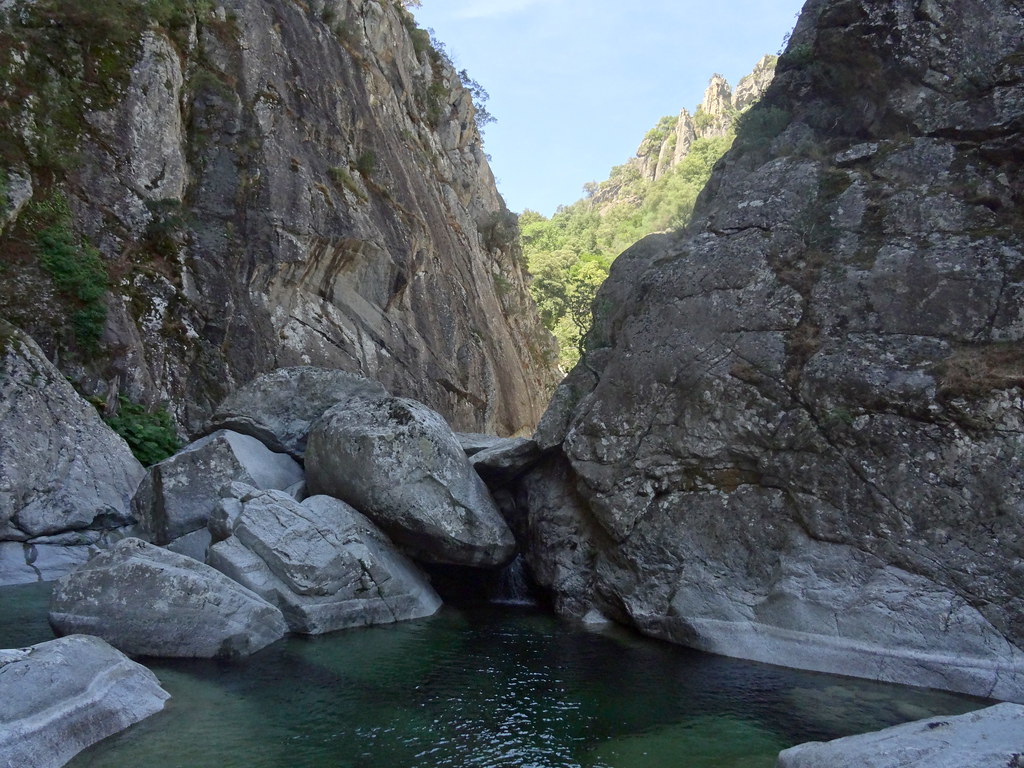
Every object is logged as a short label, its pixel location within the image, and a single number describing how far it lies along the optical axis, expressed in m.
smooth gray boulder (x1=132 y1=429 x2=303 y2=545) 12.78
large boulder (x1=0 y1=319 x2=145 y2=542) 12.83
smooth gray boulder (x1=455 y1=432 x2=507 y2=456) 15.23
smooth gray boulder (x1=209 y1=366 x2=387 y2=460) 14.56
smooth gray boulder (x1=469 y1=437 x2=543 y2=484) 14.00
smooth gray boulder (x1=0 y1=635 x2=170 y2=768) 5.87
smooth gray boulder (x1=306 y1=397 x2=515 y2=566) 12.48
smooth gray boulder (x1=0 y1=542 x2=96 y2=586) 12.20
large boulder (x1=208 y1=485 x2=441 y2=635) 10.43
